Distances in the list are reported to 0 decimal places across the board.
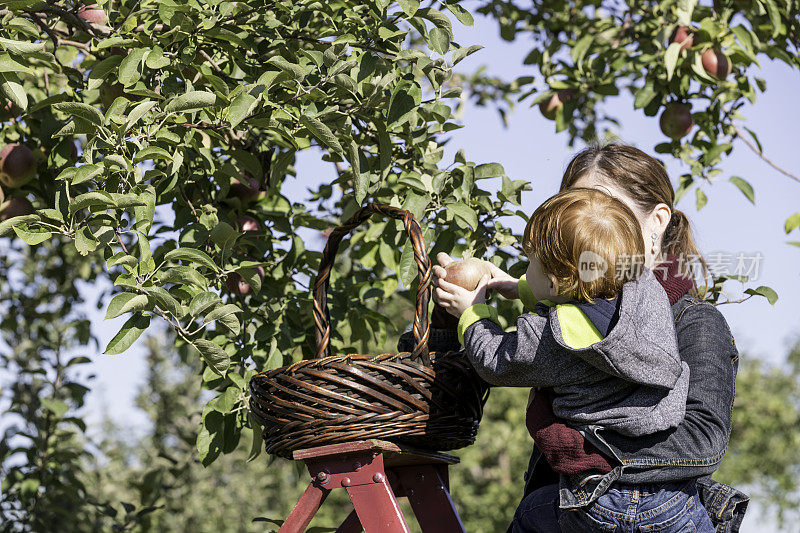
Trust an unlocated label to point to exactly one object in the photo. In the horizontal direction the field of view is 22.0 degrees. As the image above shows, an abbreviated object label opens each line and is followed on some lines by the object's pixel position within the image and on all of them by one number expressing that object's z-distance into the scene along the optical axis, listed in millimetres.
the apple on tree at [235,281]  3763
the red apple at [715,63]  4220
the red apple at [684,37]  4257
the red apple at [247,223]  3866
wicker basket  3172
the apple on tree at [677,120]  4335
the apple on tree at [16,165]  3861
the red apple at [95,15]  3911
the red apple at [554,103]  4560
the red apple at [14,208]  3874
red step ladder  3187
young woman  3122
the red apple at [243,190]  3885
